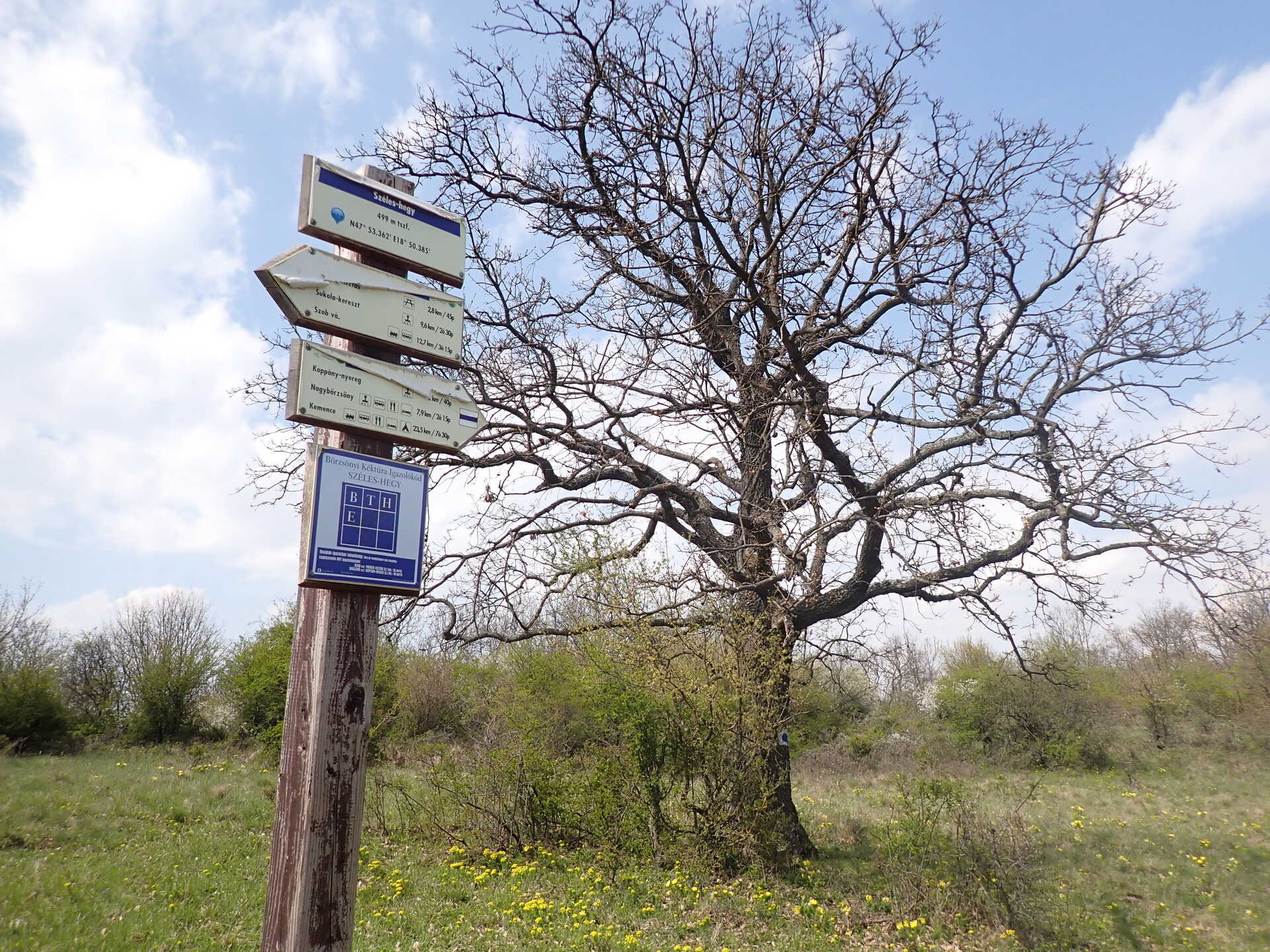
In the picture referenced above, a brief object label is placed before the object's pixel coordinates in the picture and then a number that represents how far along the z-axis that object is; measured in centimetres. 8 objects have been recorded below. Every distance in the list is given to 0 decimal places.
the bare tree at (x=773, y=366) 790
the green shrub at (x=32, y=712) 1956
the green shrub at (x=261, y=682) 1738
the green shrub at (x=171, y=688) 2152
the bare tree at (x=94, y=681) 2283
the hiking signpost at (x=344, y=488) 252
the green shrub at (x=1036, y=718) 1780
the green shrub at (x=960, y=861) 696
